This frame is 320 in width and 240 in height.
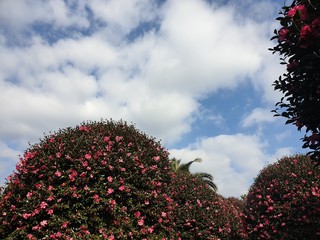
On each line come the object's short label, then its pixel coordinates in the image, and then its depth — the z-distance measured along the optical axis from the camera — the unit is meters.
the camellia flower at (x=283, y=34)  3.59
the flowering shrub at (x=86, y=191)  6.15
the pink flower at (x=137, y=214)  6.69
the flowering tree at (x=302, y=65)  3.28
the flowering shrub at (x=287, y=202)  8.12
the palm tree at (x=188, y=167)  21.39
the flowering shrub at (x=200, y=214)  8.84
